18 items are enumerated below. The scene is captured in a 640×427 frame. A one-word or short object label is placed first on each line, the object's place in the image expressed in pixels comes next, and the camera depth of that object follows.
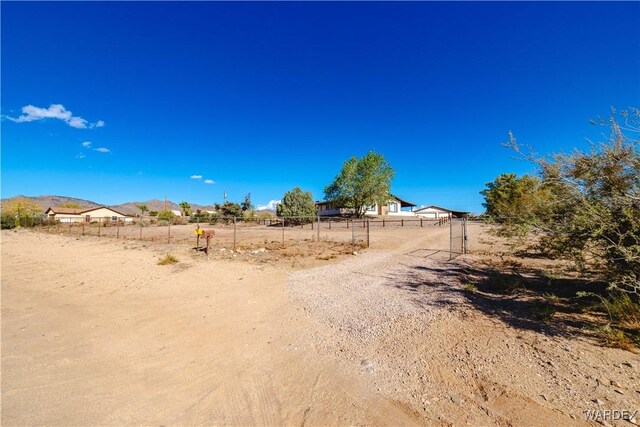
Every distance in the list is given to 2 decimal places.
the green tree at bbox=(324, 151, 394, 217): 44.19
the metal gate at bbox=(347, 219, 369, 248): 16.00
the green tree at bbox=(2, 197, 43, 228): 37.03
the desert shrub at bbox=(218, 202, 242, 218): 54.96
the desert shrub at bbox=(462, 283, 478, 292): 7.01
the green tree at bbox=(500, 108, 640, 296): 4.44
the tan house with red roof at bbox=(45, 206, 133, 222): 65.75
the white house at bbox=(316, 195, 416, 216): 54.03
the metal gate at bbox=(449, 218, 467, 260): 12.56
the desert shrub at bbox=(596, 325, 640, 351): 3.86
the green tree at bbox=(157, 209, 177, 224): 52.72
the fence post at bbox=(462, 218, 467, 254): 12.76
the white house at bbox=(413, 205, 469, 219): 68.12
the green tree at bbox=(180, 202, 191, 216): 71.44
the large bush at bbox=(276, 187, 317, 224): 43.59
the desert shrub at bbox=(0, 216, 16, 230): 37.00
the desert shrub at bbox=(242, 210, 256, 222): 55.97
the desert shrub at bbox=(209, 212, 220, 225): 44.58
